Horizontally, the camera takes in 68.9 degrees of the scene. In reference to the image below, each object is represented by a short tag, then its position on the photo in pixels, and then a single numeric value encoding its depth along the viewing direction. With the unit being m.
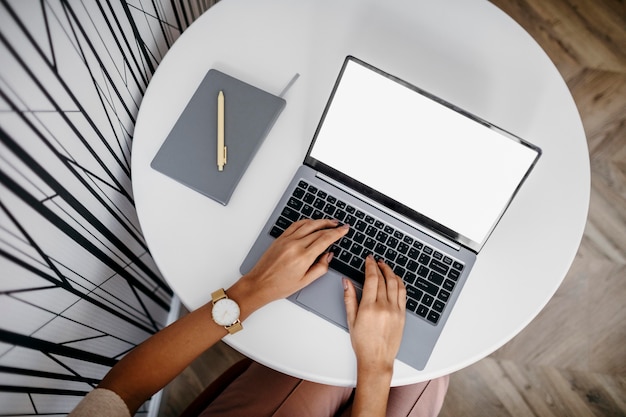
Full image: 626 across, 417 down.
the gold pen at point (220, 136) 0.86
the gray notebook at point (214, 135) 0.86
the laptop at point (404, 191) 0.75
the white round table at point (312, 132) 0.81
